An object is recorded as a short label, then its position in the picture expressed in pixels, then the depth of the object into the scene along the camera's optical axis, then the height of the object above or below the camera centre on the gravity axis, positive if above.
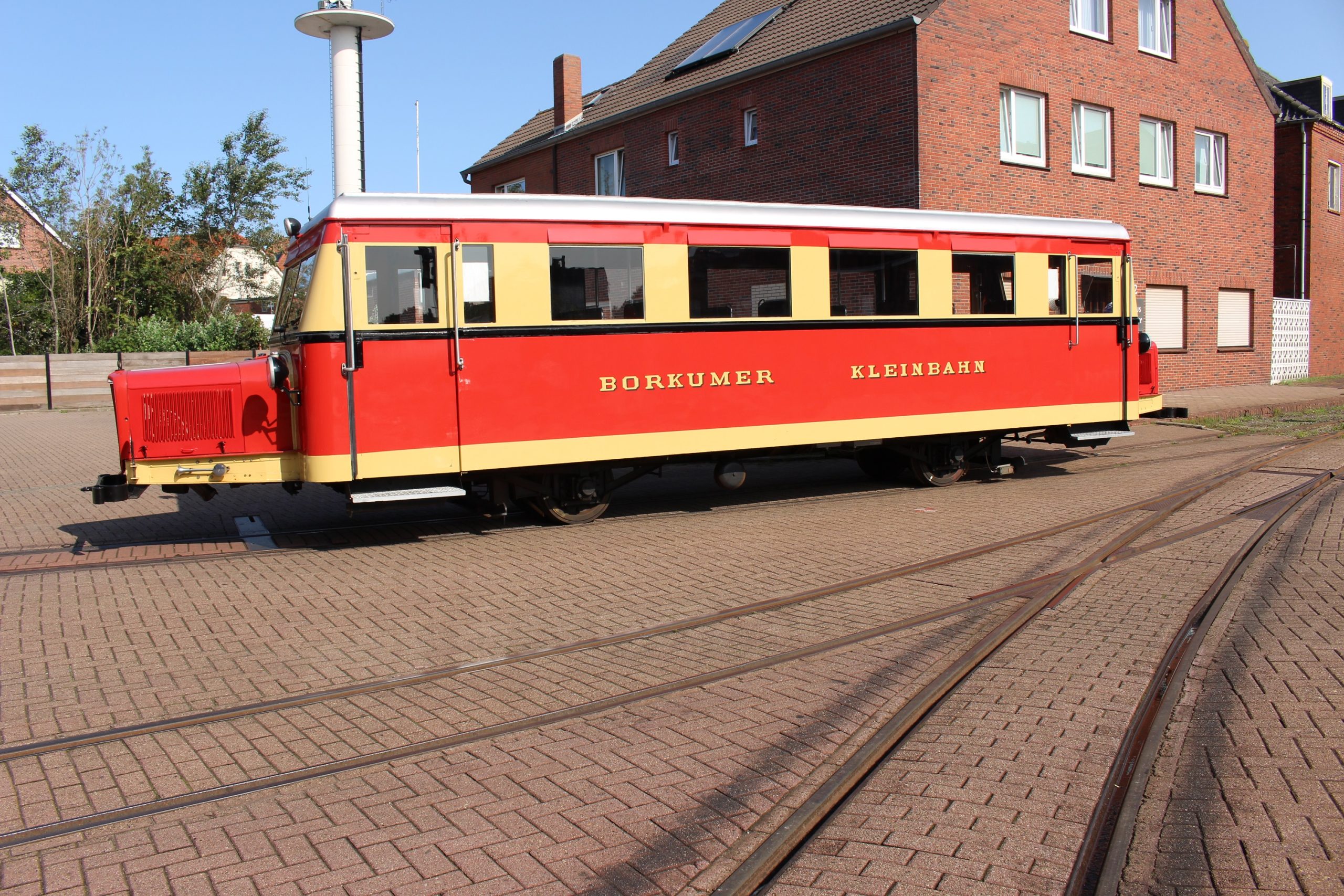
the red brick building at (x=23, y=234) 33.56 +5.52
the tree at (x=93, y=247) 33.53 +4.89
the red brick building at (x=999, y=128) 18.59 +5.31
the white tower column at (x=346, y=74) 23.97 +7.48
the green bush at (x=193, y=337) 29.34 +1.68
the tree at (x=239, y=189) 43.69 +8.76
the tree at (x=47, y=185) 33.47 +6.97
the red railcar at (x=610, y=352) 8.38 +0.30
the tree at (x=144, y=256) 35.19 +4.92
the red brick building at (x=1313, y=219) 29.94 +4.51
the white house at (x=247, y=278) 43.15 +5.03
